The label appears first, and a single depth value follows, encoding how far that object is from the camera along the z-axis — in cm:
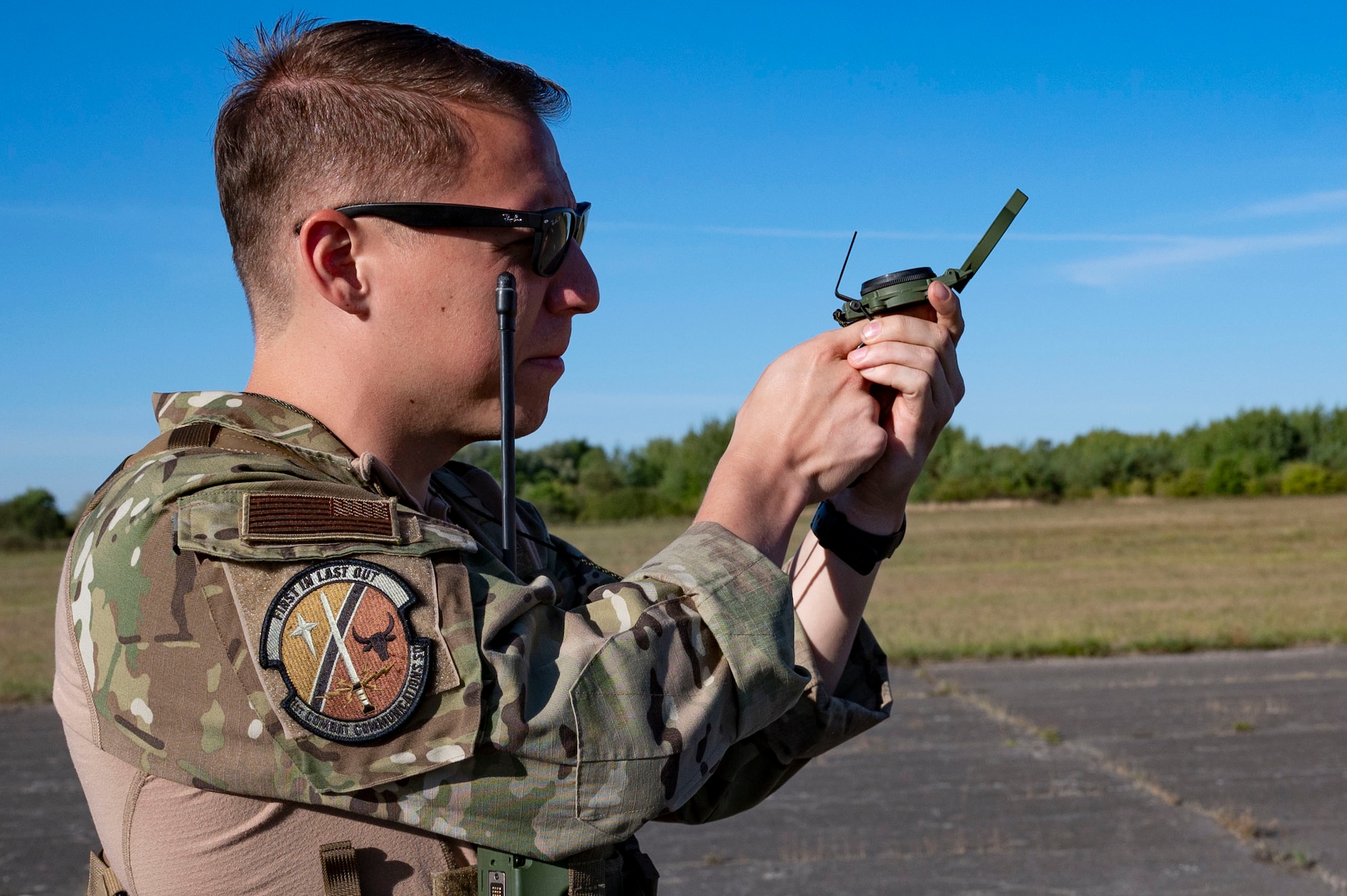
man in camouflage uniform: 120
